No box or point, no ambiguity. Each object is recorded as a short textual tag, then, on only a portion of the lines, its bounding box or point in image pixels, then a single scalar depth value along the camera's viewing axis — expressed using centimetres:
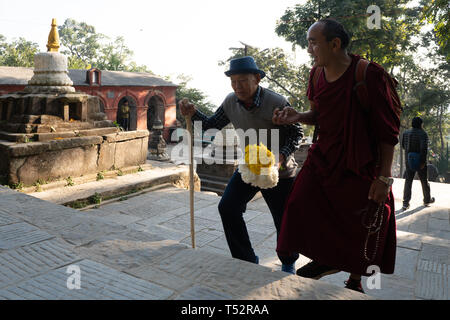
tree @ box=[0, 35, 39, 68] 3309
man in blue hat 283
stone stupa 570
